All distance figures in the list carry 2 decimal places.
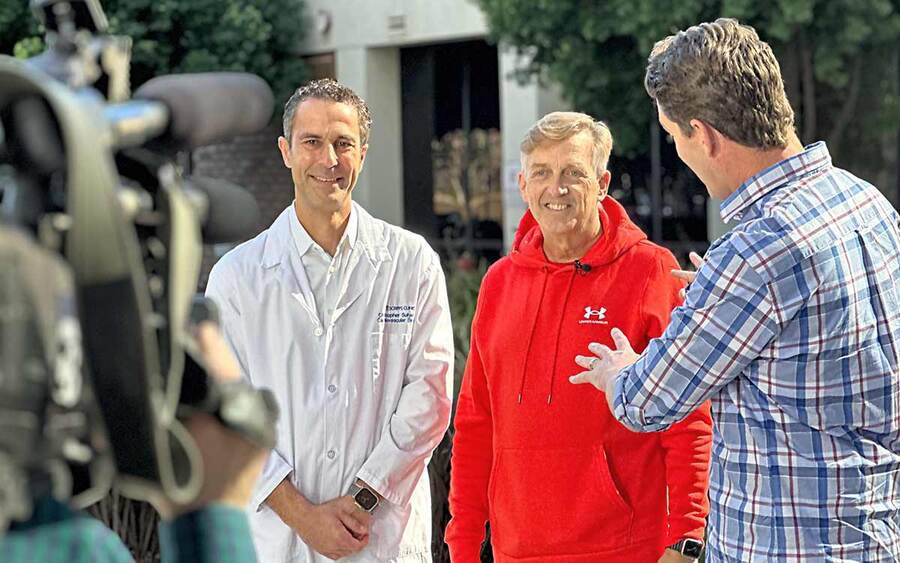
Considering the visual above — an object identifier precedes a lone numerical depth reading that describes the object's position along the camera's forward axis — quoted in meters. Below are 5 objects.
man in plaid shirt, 2.87
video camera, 1.34
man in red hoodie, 3.71
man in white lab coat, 3.91
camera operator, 1.45
